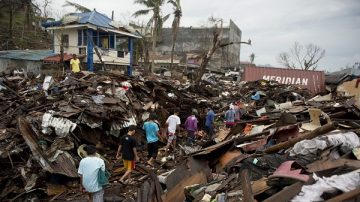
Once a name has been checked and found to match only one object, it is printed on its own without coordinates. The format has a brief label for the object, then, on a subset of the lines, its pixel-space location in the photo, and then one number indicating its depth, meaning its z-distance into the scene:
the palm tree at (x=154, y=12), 28.45
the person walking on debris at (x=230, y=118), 13.68
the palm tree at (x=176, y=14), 28.44
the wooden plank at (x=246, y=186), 4.66
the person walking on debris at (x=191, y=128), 12.28
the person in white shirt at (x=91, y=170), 6.08
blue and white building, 22.08
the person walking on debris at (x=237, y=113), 14.51
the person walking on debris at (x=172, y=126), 11.10
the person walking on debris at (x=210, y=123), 13.05
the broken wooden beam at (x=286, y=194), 4.34
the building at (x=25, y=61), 22.94
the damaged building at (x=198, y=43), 45.94
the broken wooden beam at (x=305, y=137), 6.70
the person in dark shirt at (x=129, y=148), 8.03
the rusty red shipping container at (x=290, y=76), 25.61
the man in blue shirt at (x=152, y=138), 9.66
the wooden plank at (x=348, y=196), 3.86
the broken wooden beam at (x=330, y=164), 5.16
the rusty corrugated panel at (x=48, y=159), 8.27
